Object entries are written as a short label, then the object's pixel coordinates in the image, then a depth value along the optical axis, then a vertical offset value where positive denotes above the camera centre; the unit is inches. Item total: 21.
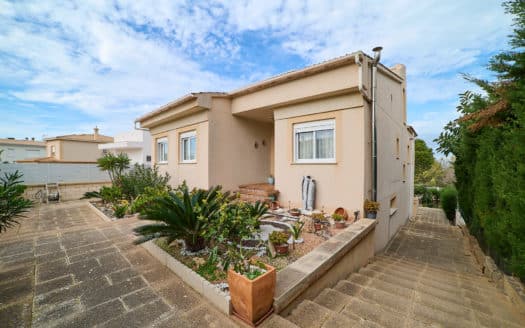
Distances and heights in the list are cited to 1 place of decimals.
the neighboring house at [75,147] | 1055.0 +99.7
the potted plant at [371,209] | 240.1 -51.3
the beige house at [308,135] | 249.0 +47.8
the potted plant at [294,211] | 272.6 -62.5
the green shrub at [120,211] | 299.4 -66.2
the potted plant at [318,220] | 211.5 -58.0
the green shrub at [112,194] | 379.2 -53.9
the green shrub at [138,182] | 375.8 -31.4
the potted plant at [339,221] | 223.3 -61.5
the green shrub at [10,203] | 130.2 -24.6
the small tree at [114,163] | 446.3 +5.7
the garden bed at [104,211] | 300.4 -75.3
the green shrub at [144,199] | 293.5 -50.1
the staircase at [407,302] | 99.7 -85.3
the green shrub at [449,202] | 580.1 -107.4
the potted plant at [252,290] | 89.2 -56.4
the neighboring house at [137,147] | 756.6 +69.4
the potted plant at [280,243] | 155.8 -59.2
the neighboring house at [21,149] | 1336.1 +117.2
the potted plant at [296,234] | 182.1 -61.5
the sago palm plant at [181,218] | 144.7 -38.0
